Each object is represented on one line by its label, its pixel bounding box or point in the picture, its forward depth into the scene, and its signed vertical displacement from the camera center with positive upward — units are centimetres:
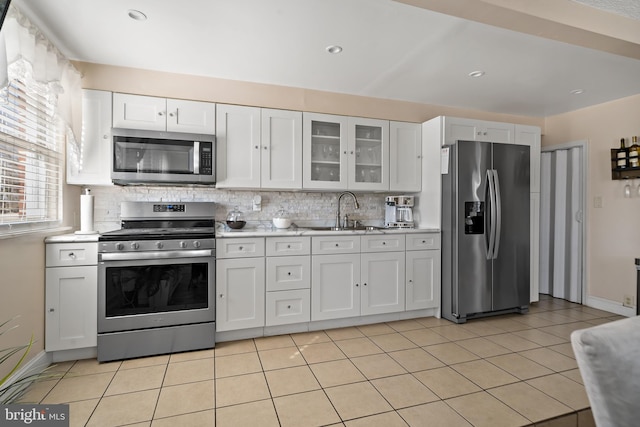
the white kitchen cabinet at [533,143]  387 +86
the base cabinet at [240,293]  277 -72
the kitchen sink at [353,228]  355 -17
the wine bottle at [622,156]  349 +64
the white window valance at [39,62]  186 +99
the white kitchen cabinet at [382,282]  322 -71
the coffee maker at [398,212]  364 +1
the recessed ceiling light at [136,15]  211 +131
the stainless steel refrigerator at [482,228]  329 -15
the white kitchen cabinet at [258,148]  307 +63
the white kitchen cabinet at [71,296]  238 -64
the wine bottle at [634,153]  336 +65
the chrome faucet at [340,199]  359 +12
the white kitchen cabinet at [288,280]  292 -63
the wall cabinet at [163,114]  282 +88
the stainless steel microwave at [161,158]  275 +47
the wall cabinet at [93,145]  272 +56
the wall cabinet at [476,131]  355 +95
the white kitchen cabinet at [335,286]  306 -71
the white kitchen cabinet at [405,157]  363 +65
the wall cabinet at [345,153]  336 +65
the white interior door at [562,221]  404 -8
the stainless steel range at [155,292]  247 -65
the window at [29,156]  199 +38
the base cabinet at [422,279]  338 -71
